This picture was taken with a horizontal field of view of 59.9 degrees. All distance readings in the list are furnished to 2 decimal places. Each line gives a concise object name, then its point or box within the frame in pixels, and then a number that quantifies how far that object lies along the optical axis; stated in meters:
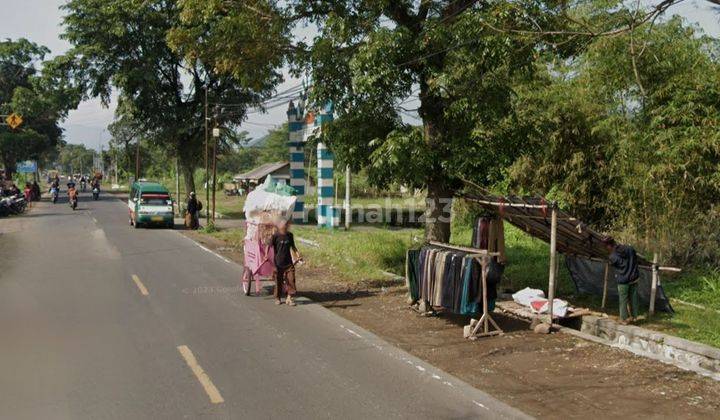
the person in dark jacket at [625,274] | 9.41
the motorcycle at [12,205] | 33.31
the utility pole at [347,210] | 26.58
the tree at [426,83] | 10.85
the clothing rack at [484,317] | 9.32
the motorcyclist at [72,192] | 38.80
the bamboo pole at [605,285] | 10.75
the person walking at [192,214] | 29.19
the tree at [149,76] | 35.50
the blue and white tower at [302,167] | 26.64
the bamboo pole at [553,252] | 9.23
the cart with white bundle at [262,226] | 12.23
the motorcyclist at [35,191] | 49.53
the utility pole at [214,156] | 28.05
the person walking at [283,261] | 11.65
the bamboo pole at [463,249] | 9.45
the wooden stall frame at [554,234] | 9.34
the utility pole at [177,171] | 40.81
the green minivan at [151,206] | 27.92
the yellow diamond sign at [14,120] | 42.97
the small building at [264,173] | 57.91
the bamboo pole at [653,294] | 9.98
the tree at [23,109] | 54.19
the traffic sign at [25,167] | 80.41
